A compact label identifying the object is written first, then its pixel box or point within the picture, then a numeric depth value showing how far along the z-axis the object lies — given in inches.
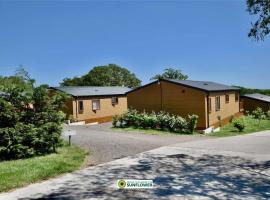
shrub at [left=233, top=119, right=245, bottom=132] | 570.7
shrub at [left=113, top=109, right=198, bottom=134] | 555.1
